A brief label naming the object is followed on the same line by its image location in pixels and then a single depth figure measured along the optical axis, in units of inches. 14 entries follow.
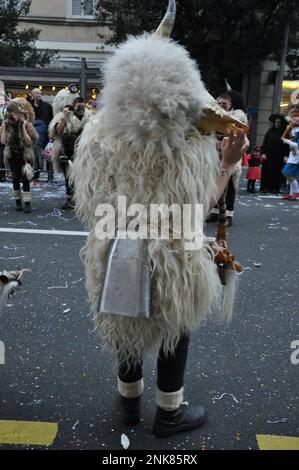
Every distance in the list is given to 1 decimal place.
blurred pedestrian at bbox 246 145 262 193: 375.9
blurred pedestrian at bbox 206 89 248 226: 205.6
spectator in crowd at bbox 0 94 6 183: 389.4
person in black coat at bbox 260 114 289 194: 383.2
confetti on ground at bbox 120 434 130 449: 86.3
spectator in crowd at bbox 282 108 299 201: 351.6
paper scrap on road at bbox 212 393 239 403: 101.5
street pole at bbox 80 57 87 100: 452.4
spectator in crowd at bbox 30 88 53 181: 392.5
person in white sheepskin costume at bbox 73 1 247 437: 68.4
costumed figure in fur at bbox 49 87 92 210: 281.7
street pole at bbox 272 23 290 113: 593.0
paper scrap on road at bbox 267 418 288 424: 94.3
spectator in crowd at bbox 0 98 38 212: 269.9
